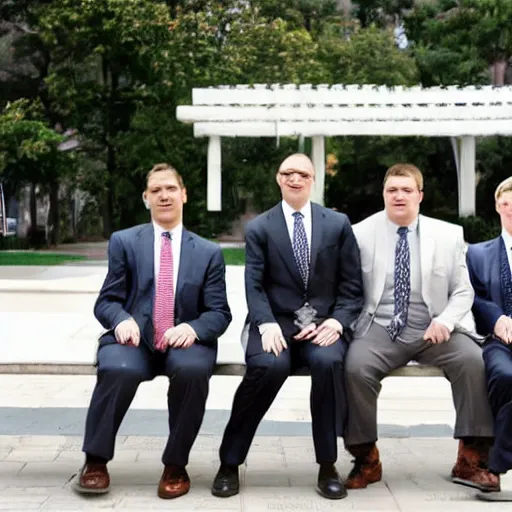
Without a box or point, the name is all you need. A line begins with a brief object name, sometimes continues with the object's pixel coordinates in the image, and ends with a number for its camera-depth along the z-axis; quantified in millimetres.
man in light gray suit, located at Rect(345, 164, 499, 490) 4480
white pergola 22469
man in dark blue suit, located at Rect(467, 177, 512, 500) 4359
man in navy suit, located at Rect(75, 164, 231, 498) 4371
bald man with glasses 4422
